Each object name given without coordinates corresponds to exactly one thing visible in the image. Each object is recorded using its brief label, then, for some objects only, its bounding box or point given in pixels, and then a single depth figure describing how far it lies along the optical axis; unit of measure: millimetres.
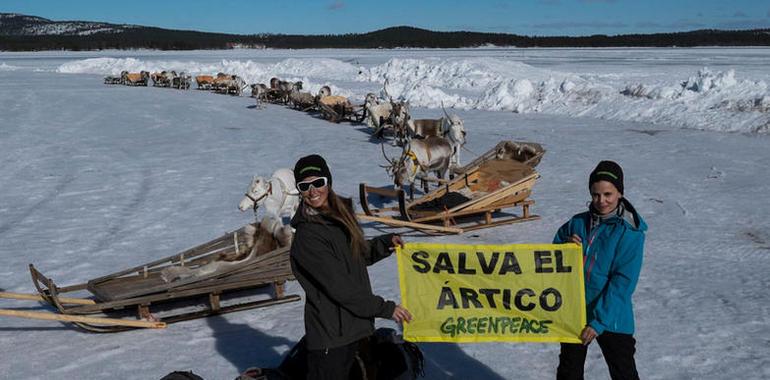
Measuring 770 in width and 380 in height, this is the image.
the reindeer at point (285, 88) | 25814
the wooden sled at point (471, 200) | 8109
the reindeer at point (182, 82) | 34466
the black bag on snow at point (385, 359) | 3600
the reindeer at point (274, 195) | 7453
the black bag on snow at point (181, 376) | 3615
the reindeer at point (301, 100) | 23734
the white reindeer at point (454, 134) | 11867
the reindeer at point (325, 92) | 22562
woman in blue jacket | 3148
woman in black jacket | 2973
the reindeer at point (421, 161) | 9766
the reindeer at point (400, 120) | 15521
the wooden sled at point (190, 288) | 5383
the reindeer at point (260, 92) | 25597
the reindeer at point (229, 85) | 30894
